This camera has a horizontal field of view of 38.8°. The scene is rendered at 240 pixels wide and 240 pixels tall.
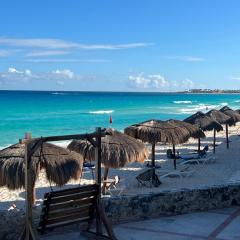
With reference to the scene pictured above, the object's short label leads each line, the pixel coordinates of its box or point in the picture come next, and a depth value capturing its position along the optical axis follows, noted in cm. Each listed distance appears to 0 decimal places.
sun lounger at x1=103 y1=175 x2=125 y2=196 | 874
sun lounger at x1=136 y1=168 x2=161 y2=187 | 984
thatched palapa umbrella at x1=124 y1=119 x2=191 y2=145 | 1020
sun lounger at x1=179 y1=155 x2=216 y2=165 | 1314
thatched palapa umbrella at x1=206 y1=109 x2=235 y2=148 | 1638
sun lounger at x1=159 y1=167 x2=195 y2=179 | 1102
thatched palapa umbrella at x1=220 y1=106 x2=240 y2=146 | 1789
